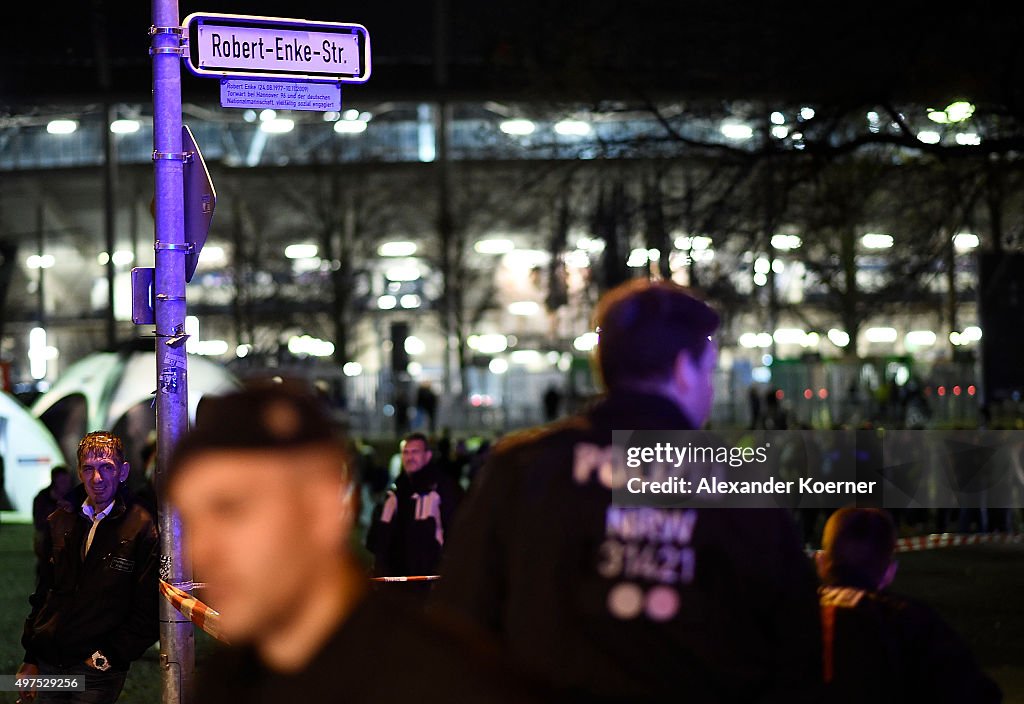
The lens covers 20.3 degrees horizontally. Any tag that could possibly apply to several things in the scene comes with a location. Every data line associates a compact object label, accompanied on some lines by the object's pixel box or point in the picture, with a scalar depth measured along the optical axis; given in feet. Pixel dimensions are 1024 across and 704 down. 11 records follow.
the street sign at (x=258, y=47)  46.51
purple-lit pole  46.07
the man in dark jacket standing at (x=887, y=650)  20.20
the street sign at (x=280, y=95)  46.76
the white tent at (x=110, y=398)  151.12
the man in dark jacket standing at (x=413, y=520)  60.17
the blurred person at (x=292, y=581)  9.90
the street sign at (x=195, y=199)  47.00
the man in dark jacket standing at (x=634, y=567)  16.37
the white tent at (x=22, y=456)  146.58
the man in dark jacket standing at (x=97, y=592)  37.66
